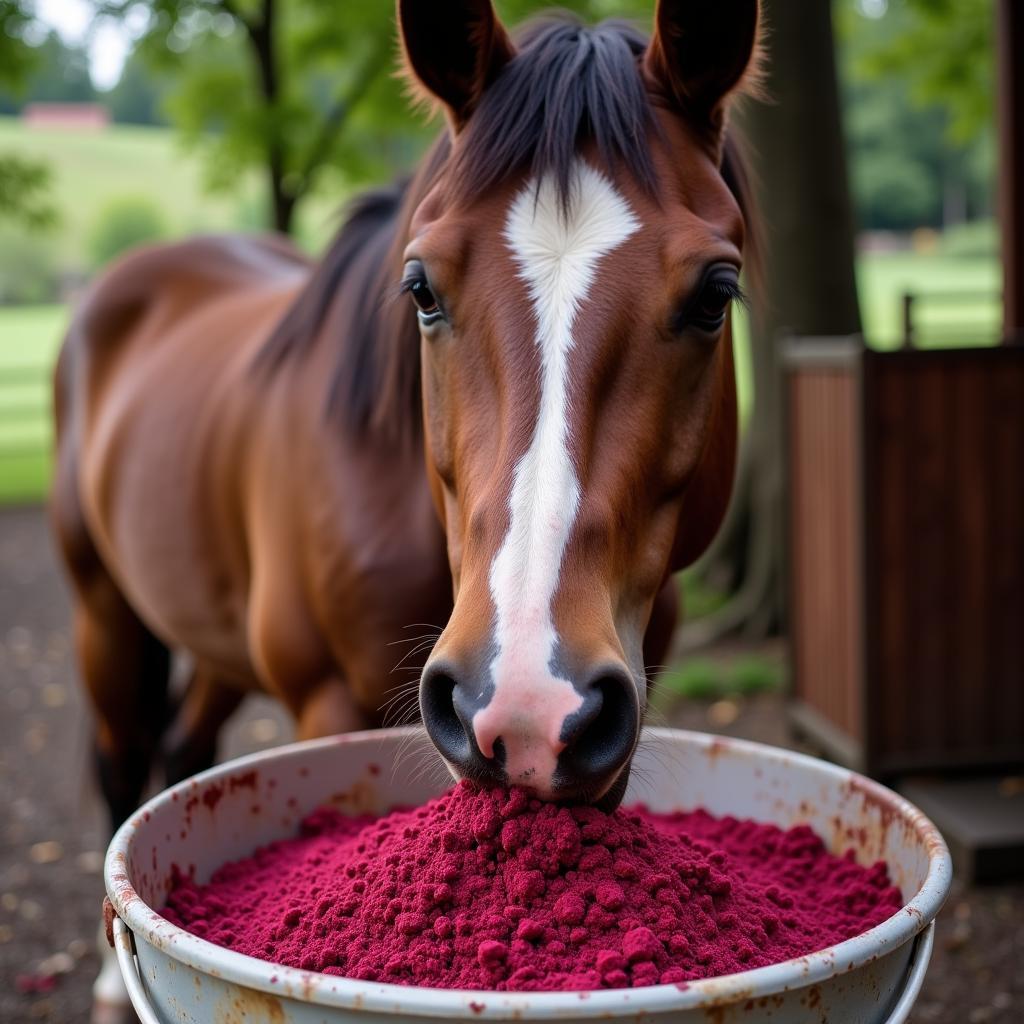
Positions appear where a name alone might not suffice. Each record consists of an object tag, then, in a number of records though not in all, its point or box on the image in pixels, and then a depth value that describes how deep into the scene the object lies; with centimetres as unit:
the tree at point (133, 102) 4484
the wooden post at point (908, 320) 443
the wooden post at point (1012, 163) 495
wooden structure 443
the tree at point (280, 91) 1039
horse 117
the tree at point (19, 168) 842
